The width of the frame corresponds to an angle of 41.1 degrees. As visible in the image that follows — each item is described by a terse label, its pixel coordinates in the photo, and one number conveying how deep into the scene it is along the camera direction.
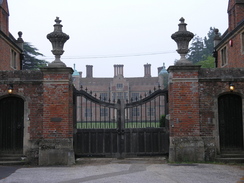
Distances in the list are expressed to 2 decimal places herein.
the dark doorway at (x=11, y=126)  10.45
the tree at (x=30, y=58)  39.97
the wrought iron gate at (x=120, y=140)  10.80
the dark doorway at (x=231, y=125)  10.55
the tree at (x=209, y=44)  67.12
